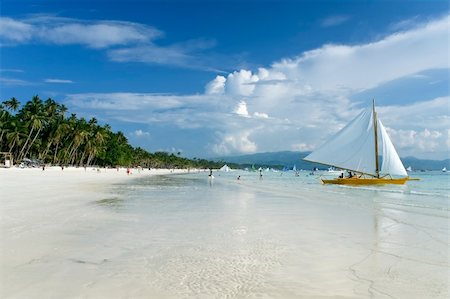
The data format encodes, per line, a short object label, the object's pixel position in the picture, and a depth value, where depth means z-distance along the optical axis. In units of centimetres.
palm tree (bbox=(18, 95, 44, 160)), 6738
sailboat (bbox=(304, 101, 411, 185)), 4184
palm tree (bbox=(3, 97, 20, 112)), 7006
